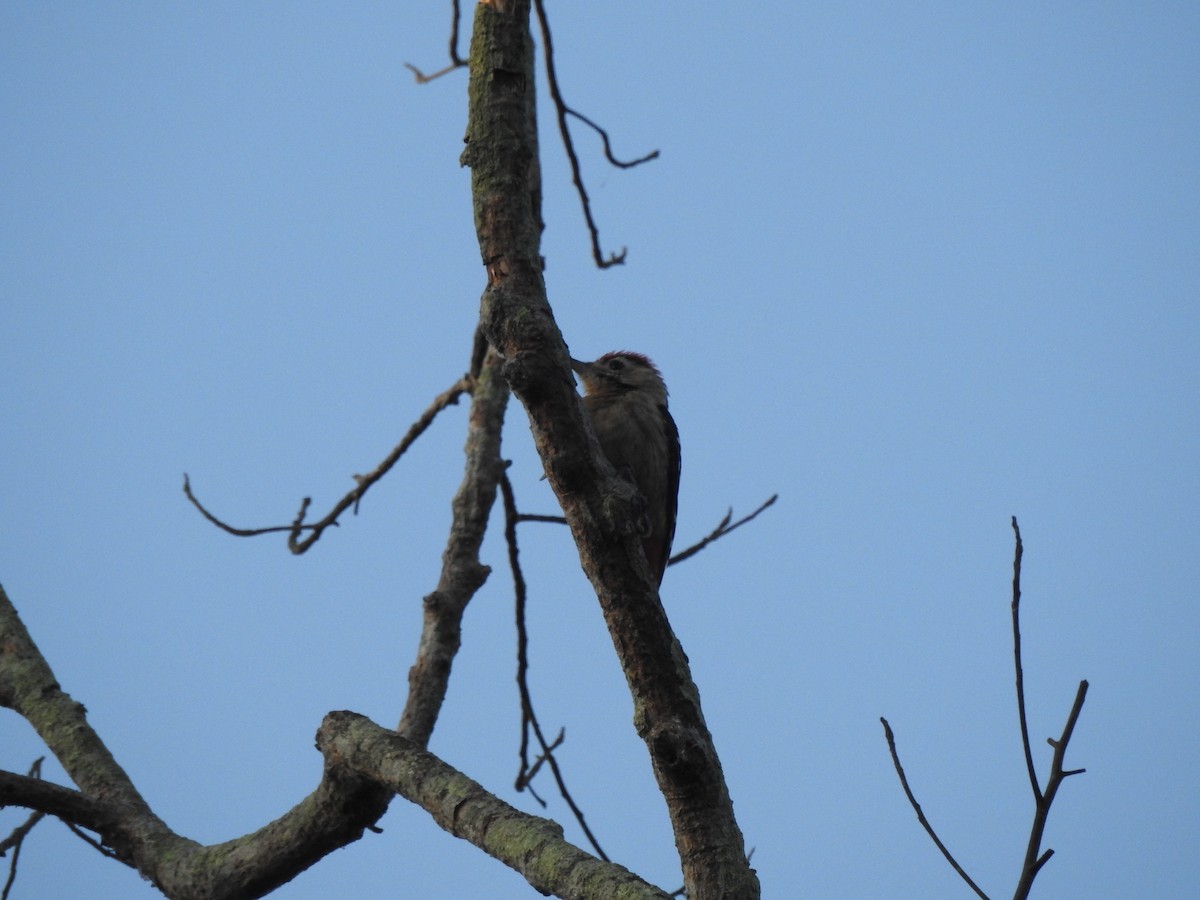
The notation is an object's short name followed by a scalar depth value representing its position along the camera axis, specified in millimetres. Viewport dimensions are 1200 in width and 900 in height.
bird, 12523
